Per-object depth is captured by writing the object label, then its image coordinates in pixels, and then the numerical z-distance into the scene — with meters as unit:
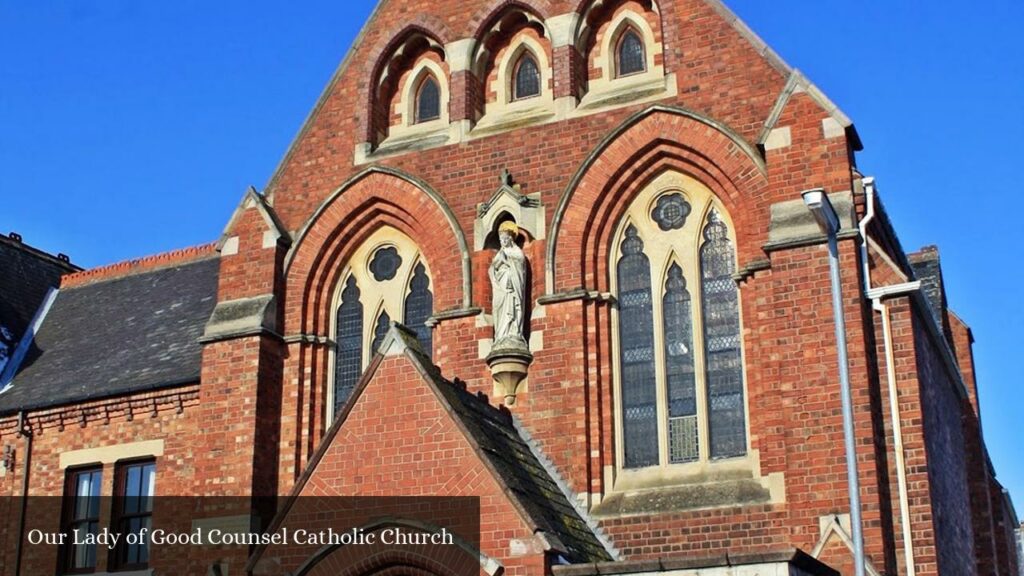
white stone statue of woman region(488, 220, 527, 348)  19.91
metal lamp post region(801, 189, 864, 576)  13.95
